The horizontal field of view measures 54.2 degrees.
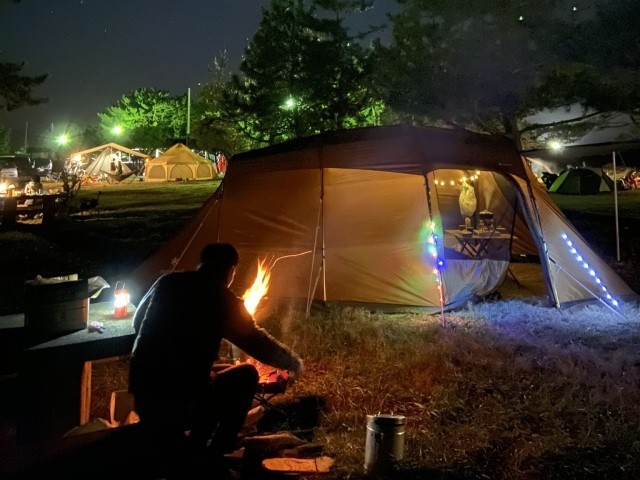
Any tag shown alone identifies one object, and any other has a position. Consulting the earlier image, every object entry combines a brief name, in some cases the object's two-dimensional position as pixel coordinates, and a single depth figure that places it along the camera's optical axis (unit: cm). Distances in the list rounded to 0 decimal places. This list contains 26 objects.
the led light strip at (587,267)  727
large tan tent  704
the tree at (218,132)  3823
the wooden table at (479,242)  867
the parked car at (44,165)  3936
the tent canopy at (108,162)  3601
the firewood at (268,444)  361
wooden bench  298
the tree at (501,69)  1859
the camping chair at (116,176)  3400
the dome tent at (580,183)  2431
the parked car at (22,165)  3185
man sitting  305
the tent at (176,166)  3562
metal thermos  355
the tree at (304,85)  3519
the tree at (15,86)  1672
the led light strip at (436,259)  698
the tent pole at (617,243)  1005
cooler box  355
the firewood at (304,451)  373
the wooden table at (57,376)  343
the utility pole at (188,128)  4954
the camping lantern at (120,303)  421
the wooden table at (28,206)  1341
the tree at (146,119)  5922
